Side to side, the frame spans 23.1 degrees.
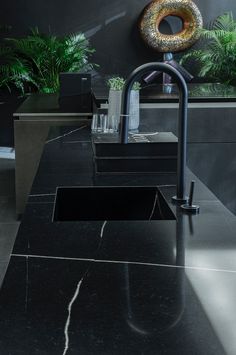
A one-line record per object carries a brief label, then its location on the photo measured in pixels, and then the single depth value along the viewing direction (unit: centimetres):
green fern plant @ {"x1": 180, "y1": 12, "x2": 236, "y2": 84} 734
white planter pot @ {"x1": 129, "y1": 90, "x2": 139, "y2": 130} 280
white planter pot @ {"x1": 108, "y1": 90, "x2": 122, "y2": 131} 271
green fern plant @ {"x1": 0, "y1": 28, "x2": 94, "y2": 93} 712
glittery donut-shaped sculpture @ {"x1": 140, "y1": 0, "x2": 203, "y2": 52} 741
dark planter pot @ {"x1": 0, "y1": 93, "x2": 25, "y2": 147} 780
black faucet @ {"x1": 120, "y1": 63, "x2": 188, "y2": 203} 160
